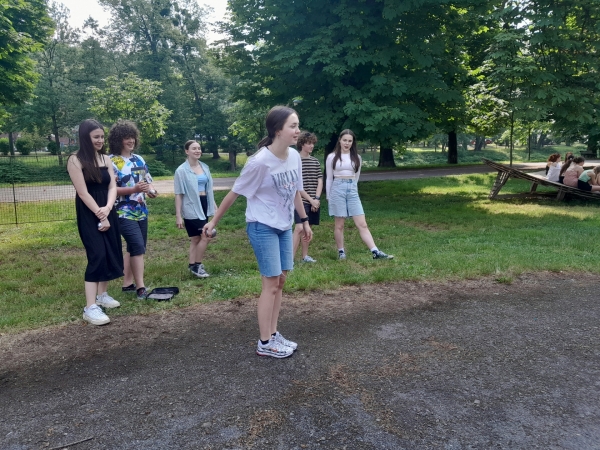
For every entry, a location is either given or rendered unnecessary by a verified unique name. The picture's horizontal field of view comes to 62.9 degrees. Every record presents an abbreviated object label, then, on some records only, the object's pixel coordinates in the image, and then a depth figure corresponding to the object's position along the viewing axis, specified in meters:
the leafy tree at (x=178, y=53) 43.38
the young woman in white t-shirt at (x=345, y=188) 6.79
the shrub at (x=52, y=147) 38.02
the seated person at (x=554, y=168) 13.35
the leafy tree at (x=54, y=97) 36.38
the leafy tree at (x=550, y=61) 11.52
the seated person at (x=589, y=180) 12.31
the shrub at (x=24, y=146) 39.03
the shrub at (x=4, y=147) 41.02
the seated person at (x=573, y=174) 12.58
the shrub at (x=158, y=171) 31.78
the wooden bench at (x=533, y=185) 12.48
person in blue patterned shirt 5.06
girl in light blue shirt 5.98
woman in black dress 4.48
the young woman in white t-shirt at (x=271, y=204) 3.50
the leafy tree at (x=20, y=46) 12.31
